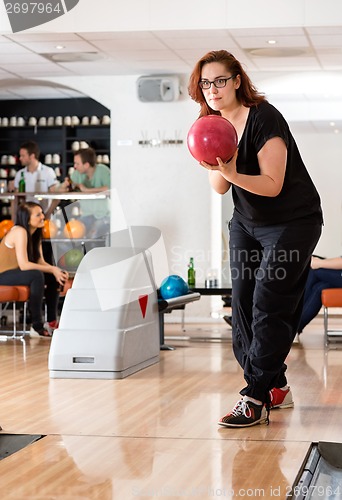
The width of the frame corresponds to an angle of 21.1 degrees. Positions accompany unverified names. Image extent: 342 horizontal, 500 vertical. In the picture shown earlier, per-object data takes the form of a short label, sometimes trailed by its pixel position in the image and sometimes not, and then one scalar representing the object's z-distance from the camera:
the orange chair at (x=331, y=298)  6.94
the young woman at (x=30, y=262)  7.70
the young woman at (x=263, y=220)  3.52
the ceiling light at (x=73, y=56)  8.36
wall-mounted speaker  9.42
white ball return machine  5.24
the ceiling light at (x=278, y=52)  8.09
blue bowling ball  6.89
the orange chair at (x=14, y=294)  7.68
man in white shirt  10.36
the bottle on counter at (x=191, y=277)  7.61
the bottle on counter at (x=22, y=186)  10.41
